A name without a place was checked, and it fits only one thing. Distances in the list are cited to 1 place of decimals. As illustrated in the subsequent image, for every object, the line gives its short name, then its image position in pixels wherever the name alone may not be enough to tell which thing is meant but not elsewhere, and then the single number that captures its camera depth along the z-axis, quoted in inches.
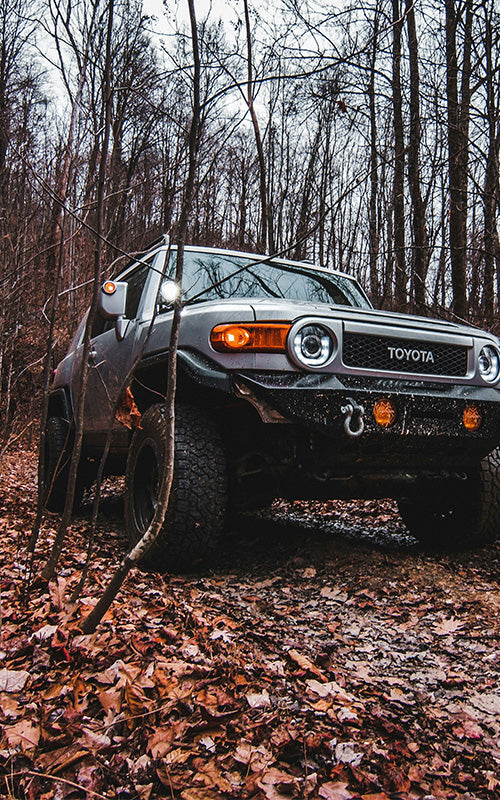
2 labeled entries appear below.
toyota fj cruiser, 105.0
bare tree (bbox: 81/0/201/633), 76.5
